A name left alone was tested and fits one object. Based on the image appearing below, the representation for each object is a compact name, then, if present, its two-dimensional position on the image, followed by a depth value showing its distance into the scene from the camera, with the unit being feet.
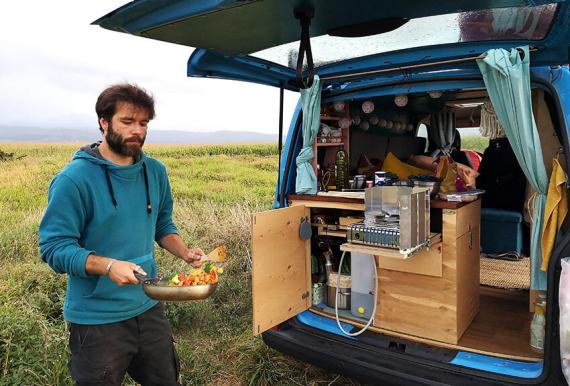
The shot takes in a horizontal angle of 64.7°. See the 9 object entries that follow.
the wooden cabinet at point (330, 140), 12.44
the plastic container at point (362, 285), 10.23
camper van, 6.79
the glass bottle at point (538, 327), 8.32
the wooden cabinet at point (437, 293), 9.17
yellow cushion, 12.66
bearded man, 5.90
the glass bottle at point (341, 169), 12.22
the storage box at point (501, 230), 15.76
